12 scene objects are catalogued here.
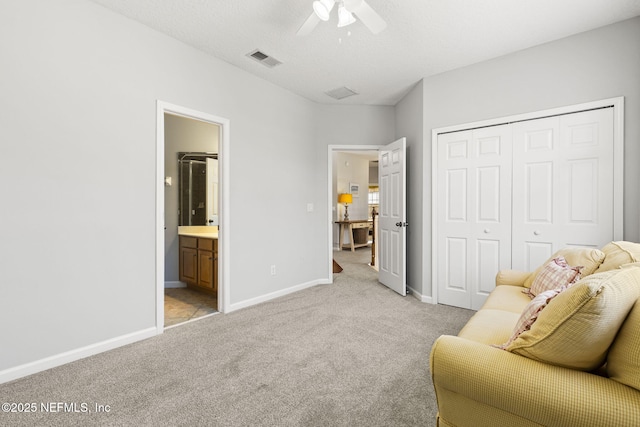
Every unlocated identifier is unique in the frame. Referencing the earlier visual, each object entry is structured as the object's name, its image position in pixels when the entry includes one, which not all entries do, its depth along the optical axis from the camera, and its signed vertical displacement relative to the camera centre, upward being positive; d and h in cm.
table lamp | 835 +33
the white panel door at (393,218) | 398 -9
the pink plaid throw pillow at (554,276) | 196 -43
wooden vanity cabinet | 383 -68
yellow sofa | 92 -53
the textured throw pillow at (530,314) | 119 -41
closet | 271 +16
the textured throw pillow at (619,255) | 176 -26
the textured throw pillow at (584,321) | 92 -34
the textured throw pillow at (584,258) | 199 -32
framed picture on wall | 902 +66
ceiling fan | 204 +138
